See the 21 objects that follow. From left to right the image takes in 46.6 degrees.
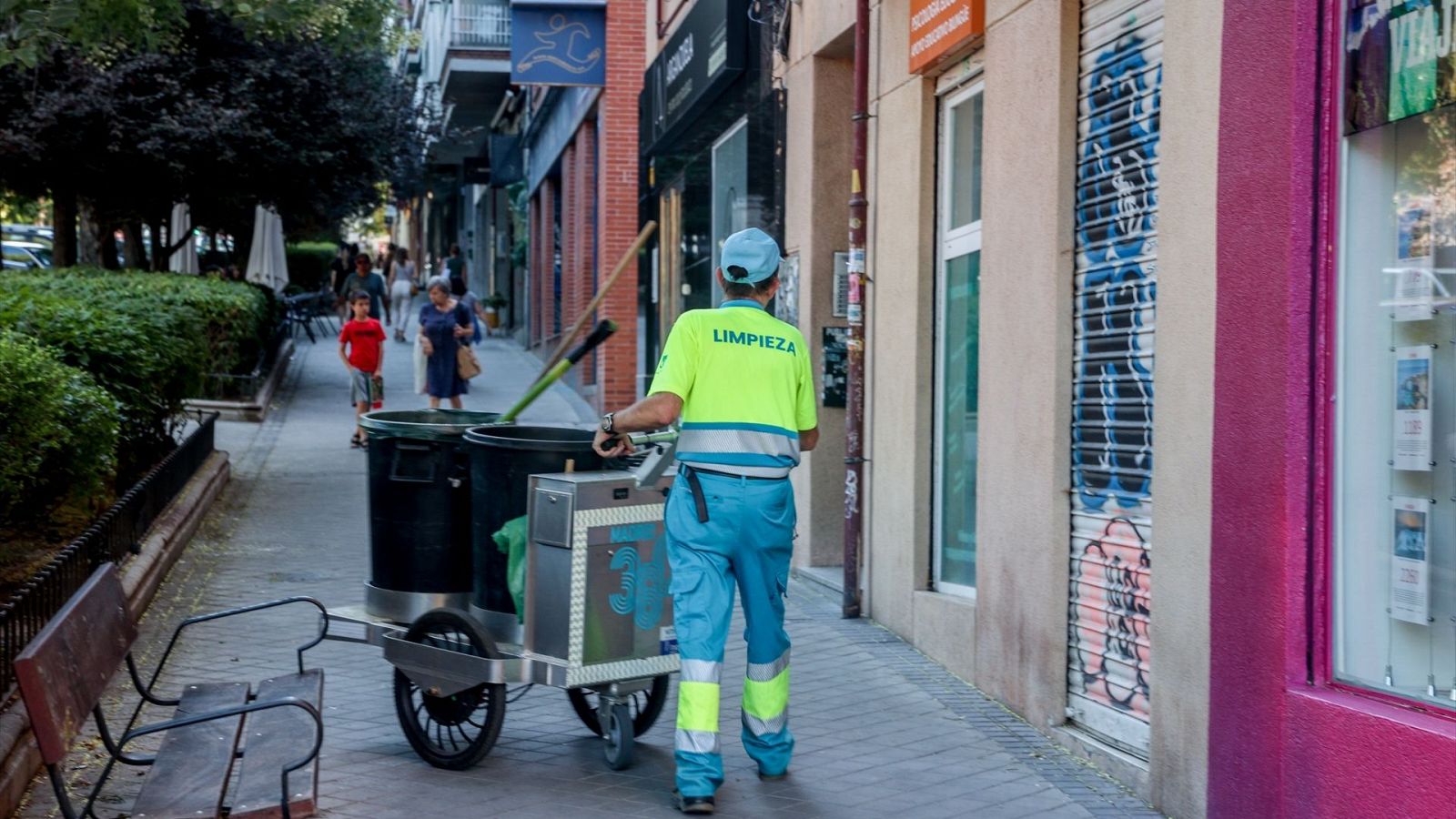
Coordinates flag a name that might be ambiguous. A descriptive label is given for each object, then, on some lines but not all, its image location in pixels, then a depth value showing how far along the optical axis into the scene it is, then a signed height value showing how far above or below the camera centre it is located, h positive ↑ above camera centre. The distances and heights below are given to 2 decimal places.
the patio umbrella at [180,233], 26.81 +2.36
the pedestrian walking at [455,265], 32.81 +2.35
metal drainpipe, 9.40 +0.25
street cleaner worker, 5.52 -0.36
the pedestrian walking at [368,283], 26.28 +1.67
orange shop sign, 7.65 +1.70
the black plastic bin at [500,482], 5.80 -0.34
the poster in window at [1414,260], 4.58 +0.35
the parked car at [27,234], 38.75 +3.50
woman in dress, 16.17 +0.34
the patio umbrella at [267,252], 26.36 +2.06
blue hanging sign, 18.08 +3.72
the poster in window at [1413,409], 4.57 -0.06
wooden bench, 4.24 -1.10
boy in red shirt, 16.94 +0.24
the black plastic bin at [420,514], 6.16 -0.48
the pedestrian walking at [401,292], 33.56 +1.84
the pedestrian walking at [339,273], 35.22 +2.40
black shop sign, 12.32 +2.60
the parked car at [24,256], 33.00 +2.54
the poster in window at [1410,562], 4.57 -0.48
